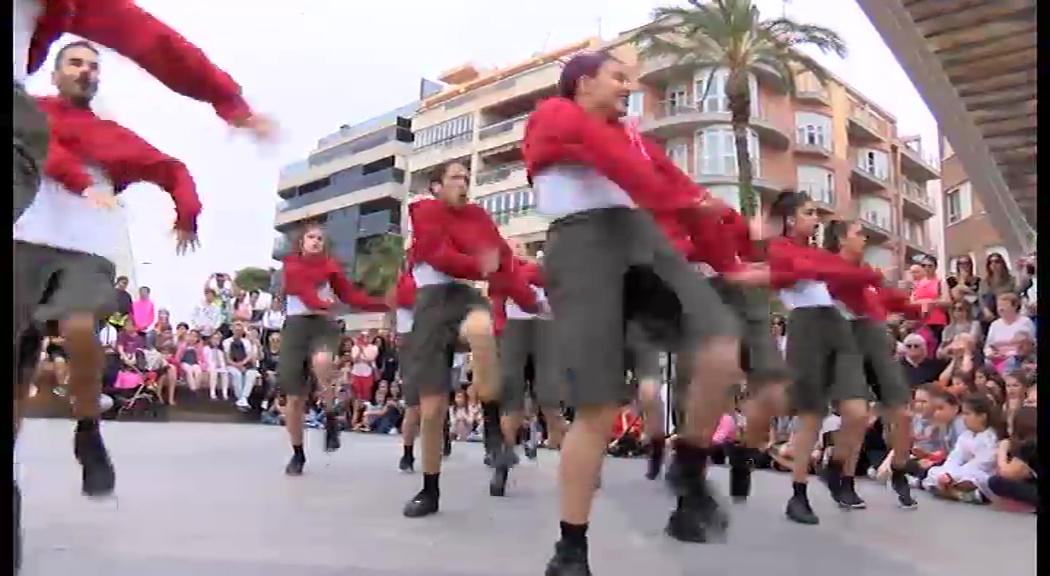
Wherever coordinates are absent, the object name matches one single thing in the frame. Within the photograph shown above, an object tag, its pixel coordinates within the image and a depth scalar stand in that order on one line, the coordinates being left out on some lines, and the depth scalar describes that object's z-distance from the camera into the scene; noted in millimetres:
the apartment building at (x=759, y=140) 10477
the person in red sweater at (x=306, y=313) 5883
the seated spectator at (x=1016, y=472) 4863
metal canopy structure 7320
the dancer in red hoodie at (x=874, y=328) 4816
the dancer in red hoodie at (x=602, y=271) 2604
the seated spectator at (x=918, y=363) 8031
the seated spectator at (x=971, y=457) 5570
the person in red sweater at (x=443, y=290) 4258
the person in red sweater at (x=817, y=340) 4590
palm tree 17922
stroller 11133
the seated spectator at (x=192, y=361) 11836
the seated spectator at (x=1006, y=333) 7156
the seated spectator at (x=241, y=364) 11508
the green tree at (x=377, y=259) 36312
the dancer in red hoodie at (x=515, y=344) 5791
